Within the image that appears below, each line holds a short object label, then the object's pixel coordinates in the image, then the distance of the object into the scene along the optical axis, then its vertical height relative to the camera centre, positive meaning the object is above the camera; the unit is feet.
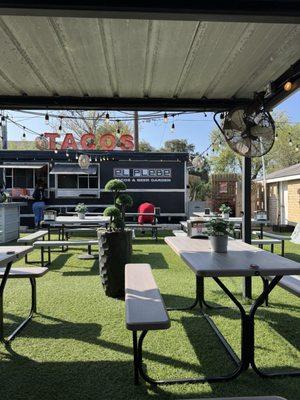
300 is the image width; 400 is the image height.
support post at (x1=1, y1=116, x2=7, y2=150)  62.00 +10.56
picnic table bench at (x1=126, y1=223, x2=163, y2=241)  33.47 -2.05
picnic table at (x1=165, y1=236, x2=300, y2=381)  8.28 -1.44
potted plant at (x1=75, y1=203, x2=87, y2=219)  27.74 -0.48
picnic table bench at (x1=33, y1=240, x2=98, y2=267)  21.57 -2.27
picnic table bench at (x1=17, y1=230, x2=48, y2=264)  21.53 -1.99
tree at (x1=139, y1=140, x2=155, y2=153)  107.65 +16.42
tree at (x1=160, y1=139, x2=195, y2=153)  120.16 +18.34
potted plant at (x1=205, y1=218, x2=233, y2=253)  10.52 -0.83
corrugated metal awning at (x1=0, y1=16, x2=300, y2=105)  8.86 +4.01
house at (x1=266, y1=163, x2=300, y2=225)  44.96 +0.74
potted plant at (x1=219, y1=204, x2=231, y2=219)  19.56 -0.32
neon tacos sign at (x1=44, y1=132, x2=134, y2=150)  48.04 +8.04
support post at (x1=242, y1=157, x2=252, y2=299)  14.74 -0.29
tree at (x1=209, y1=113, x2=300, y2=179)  89.35 +11.27
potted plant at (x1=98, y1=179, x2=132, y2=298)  15.43 -1.99
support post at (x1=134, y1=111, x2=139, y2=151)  60.05 +10.84
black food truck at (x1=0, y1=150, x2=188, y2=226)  41.98 +2.89
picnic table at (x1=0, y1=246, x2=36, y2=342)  10.22 -1.50
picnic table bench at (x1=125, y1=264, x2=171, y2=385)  7.59 -2.32
